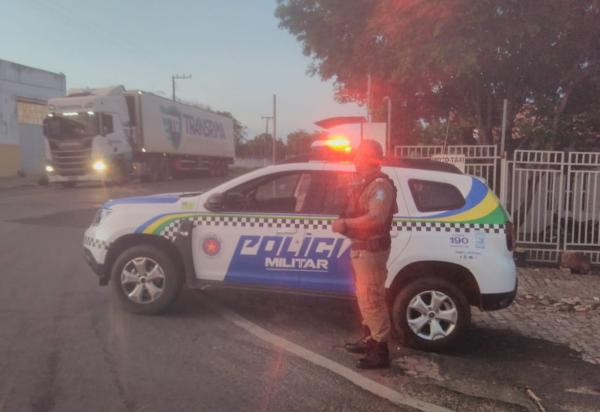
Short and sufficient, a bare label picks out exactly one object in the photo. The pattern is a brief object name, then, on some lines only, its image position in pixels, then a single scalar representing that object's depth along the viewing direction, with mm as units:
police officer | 4020
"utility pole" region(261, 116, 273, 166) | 73950
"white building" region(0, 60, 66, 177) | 29672
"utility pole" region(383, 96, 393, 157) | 10359
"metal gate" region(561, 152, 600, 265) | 8555
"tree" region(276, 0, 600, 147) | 10867
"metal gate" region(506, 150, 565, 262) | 8617
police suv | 4660
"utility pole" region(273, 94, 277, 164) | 19159
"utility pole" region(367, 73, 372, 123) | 11295
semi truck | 21172
